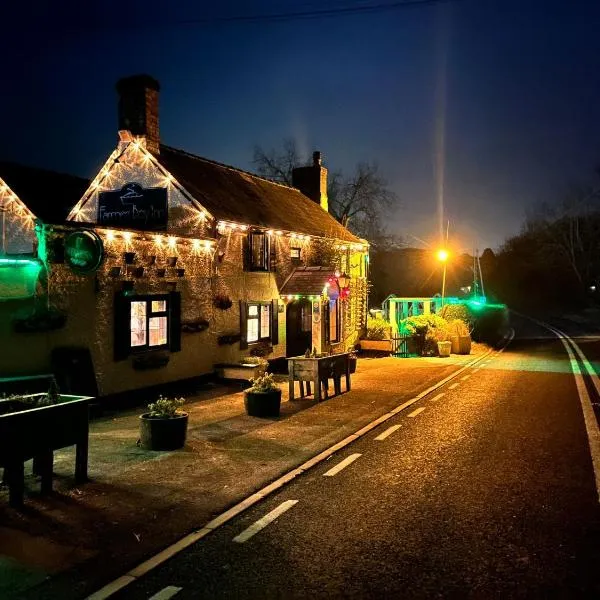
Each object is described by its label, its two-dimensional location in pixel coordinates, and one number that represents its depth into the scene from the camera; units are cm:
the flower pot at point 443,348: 2467
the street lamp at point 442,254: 2793
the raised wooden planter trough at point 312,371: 1353
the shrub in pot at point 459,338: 2583
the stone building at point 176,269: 1209
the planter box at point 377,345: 2484
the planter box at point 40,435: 659
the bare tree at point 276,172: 4523
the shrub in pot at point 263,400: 1166
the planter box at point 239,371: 1560
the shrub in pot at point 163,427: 909
